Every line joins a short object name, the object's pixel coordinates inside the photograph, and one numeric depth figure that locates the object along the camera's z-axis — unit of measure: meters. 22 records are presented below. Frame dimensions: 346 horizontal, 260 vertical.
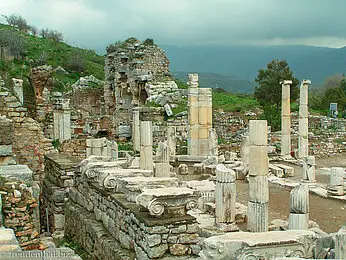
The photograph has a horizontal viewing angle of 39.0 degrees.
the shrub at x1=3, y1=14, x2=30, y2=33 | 64.79
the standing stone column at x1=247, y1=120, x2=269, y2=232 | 9.91
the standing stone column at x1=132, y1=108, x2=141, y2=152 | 22.94
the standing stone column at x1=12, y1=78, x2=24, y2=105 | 22.97
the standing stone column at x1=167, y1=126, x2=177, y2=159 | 20.86
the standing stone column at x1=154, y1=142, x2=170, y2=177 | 13.91
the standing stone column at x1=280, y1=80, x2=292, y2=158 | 23.52
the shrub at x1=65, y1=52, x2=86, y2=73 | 47.09
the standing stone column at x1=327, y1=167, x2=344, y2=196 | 14.77
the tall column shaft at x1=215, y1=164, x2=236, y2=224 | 9.77
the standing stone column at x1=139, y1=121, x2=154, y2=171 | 13.93
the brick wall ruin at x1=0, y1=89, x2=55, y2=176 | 13.74
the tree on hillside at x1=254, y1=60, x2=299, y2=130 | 40.53
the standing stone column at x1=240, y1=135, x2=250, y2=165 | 18.15
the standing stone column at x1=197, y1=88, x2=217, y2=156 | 20.09
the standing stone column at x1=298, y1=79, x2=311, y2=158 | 22.70
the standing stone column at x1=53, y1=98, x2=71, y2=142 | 23.06
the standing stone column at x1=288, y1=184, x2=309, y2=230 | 8.88
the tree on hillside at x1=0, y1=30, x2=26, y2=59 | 45.38
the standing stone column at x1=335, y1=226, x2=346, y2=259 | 4.98
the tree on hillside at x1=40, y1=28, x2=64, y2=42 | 62.42
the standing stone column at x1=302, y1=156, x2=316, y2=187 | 16.31
